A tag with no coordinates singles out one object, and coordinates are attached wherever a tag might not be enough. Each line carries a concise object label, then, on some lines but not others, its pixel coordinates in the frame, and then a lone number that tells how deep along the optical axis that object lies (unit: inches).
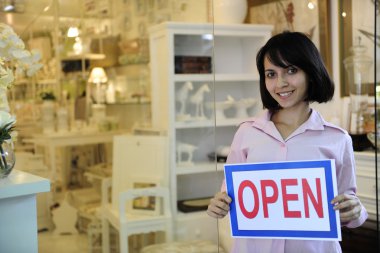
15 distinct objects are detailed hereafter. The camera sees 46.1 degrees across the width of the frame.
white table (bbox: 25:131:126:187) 115.8
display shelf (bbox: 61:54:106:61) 153.2
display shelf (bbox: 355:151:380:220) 72.8
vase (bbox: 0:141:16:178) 51.9
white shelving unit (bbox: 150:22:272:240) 102.1
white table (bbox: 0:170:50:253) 48.7
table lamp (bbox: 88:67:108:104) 159.2
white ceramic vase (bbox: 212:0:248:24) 102.2
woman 47.0
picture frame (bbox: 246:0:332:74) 91.0
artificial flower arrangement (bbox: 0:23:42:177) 50.5
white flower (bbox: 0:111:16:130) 49.7
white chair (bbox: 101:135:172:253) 100.9
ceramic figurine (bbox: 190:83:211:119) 106.5
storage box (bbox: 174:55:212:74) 104.7
